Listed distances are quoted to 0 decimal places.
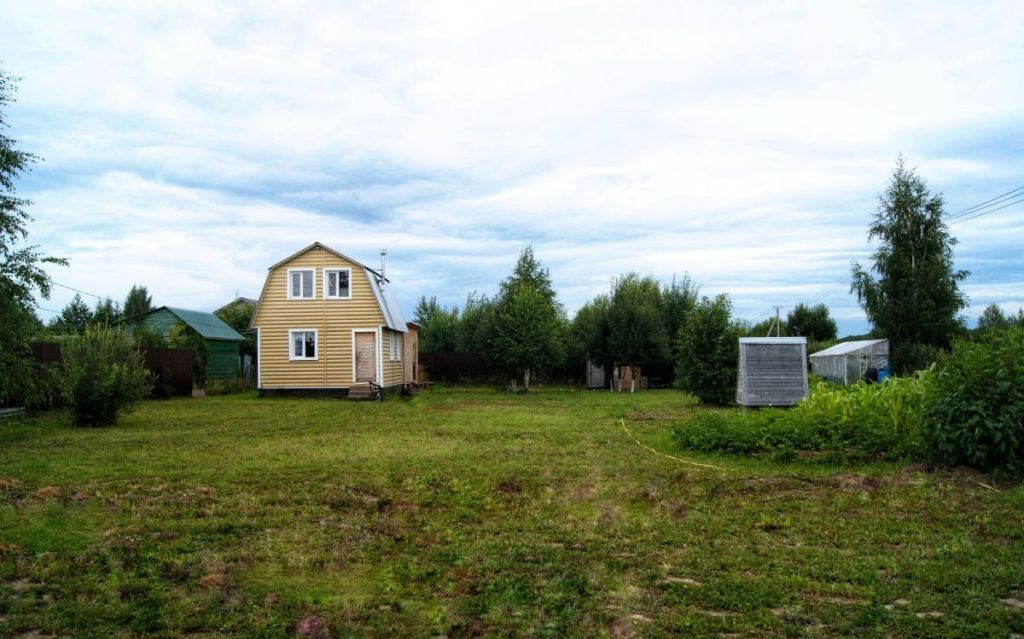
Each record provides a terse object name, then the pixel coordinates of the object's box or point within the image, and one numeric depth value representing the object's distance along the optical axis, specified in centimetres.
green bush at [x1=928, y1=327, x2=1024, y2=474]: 835
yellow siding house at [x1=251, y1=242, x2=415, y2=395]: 2611
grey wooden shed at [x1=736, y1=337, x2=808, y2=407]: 1650
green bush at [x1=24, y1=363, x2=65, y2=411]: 1461
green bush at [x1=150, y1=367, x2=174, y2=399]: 2453
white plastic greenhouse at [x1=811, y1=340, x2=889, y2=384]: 3041
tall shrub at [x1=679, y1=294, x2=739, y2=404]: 2095
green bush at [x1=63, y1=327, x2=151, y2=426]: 1515
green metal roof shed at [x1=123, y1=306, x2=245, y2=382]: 3025
